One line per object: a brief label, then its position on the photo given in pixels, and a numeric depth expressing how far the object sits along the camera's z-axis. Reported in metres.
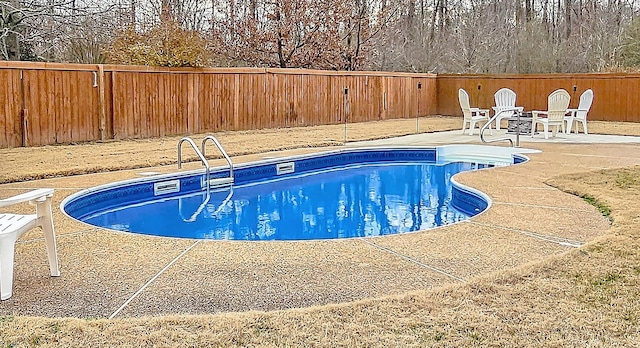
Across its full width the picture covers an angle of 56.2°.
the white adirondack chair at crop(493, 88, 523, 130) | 14.59
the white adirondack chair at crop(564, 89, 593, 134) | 13.08
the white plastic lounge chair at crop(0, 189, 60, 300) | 3.07
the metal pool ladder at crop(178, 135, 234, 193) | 7.78
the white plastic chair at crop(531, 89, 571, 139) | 11.97
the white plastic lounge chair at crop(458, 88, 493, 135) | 12.84
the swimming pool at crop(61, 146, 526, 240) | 6.00
